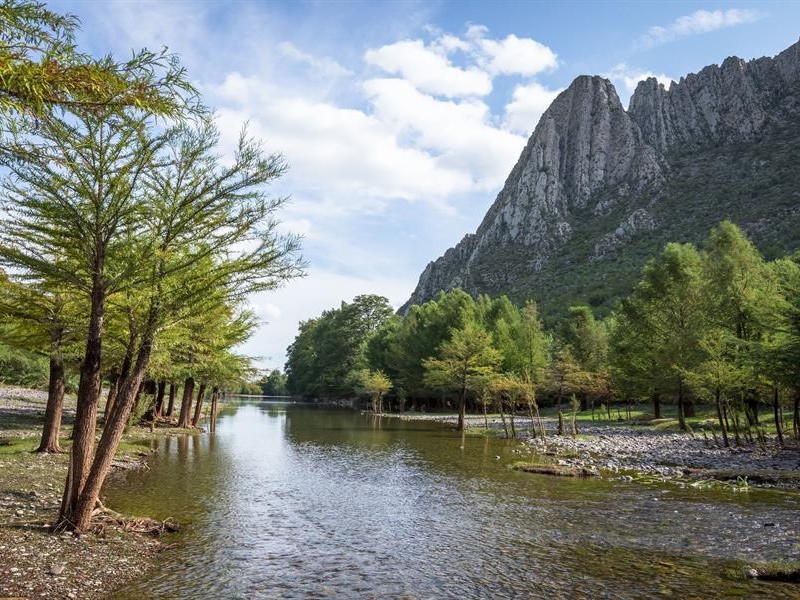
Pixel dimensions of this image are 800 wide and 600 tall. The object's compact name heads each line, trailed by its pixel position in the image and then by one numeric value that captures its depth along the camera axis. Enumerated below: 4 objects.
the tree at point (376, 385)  76.12
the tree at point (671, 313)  40.28
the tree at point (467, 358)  47.91
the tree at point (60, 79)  4.97
